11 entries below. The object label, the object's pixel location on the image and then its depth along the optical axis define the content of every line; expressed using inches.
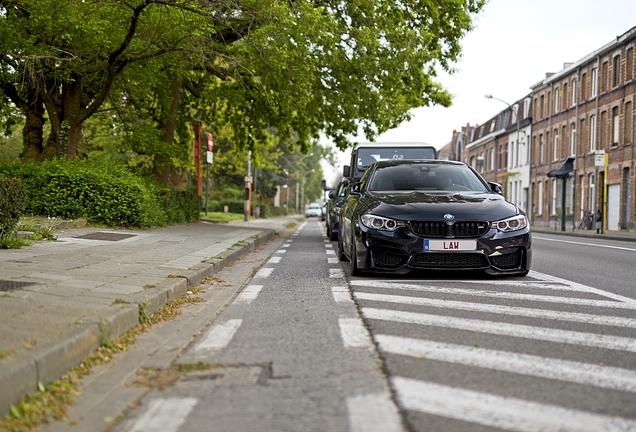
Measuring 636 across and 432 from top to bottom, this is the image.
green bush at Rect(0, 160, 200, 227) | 696.4
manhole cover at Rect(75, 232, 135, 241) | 587.5
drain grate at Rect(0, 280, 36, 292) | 274.8
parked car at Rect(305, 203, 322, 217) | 3454.7
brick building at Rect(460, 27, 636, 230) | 1557.6
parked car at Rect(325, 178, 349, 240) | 746.2
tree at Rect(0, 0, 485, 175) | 696.4
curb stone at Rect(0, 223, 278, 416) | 150.5
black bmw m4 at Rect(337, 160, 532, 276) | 366.3
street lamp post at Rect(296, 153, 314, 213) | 2632.9
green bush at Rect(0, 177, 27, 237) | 437.7
